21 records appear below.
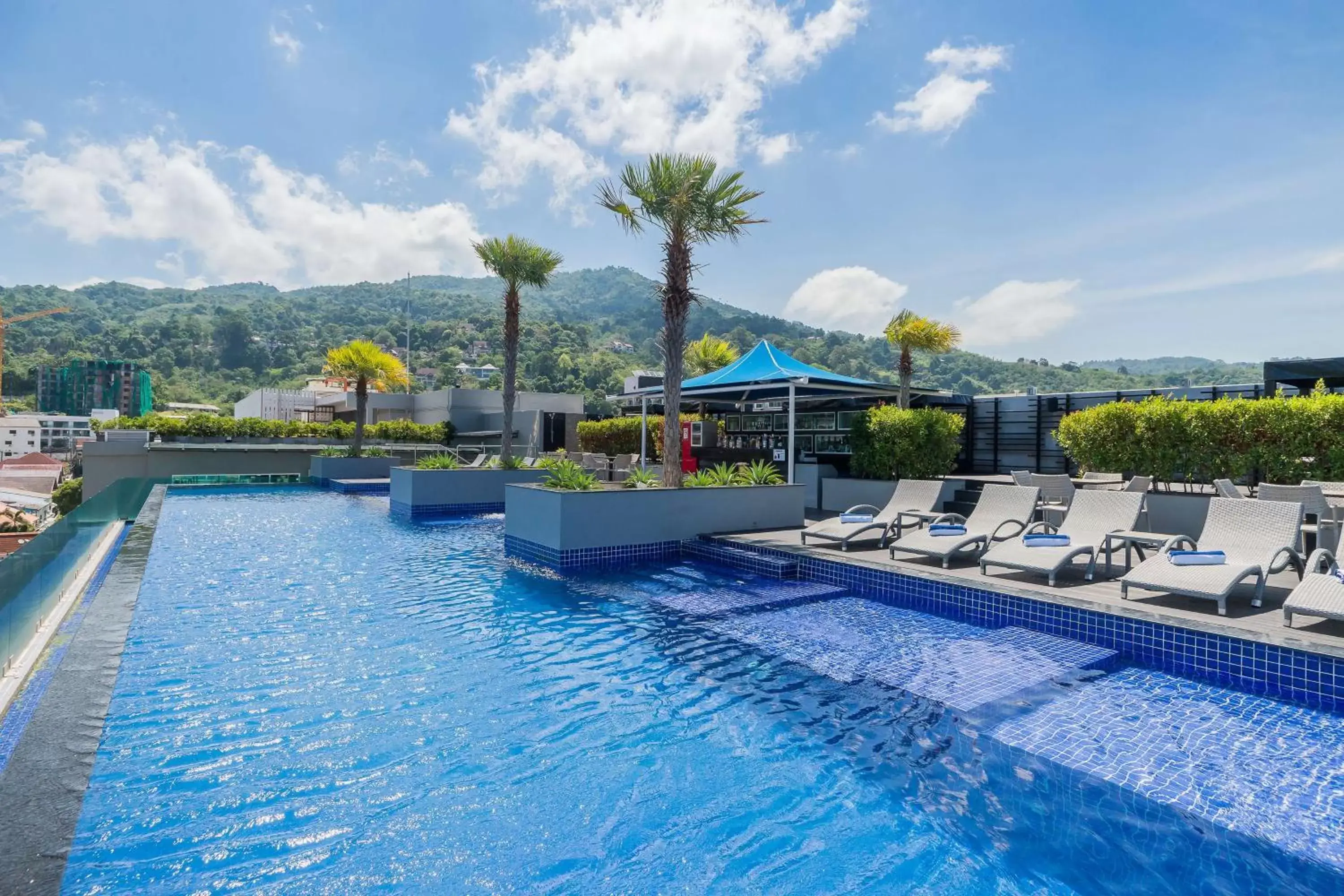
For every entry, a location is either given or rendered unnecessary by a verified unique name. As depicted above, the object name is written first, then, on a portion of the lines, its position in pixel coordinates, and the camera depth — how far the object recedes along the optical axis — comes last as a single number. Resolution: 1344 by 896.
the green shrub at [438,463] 13.46
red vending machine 14.43
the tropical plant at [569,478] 8.34
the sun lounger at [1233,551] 4.78
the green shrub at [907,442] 10.72
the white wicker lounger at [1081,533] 5.76
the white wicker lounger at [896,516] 7.62
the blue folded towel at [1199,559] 5.09
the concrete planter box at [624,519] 7.86
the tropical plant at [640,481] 8.84
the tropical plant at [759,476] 9.37
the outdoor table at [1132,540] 5.67
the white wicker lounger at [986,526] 6.59
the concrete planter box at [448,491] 12.99
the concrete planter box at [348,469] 19.47
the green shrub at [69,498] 24.61
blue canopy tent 10.55
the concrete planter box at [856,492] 10.14
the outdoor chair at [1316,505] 5.66
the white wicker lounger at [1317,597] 4.04
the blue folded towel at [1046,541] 6.00
